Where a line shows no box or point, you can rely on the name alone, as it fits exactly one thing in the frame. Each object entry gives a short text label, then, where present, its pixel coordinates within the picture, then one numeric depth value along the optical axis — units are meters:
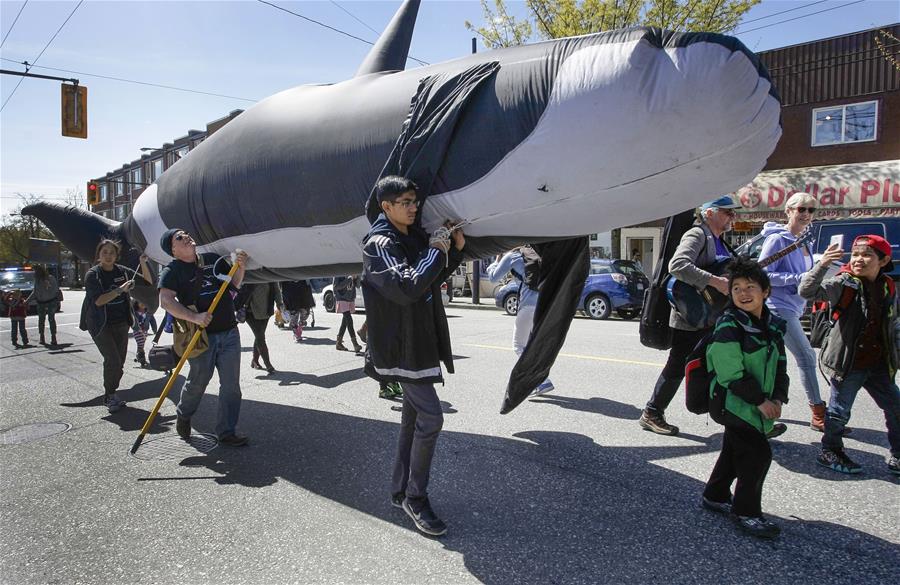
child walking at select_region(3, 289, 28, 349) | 10.71
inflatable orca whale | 2.44
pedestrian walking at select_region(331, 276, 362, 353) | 8.74
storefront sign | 15.88
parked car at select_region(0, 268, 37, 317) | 16.58
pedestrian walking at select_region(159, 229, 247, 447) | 4.25
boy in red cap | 3.49
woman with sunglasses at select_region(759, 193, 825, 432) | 4.20
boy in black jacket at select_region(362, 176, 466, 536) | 2.83
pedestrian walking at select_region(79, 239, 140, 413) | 5.45
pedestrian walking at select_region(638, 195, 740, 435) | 3.89
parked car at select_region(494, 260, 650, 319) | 13.63
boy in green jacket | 2.78
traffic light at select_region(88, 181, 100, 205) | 20.22
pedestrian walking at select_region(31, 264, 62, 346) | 10.87
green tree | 15.65
